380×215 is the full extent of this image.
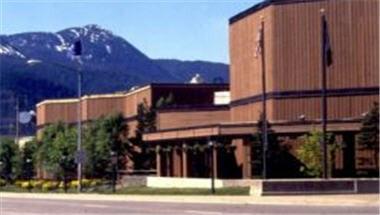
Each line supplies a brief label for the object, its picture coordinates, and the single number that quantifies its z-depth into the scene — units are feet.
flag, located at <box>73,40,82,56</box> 231.30
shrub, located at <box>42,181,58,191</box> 259.86
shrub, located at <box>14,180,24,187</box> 285.43
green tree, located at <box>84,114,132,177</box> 295.48
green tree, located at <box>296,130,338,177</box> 228.63
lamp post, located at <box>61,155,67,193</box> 249.02
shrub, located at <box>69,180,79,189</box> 261.44
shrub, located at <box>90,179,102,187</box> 255.27
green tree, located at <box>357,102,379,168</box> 241.76
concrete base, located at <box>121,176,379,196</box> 159.02
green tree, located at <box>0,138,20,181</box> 332.60
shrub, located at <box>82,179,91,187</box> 256.40
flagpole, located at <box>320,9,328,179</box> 191.50
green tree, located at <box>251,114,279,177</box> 249.75
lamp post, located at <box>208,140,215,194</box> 229.58
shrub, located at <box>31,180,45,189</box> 271.57
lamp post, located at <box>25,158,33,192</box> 337.13
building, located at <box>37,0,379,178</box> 262.26
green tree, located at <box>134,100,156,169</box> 351.25
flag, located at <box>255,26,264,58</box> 256.52
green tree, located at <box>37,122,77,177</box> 296.71
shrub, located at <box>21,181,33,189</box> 265.83
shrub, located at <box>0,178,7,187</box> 291.87
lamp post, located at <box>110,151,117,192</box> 225.46
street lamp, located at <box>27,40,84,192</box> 226.17
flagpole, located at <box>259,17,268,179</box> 221.81
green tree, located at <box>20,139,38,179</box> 336.63
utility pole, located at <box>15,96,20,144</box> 474.49
